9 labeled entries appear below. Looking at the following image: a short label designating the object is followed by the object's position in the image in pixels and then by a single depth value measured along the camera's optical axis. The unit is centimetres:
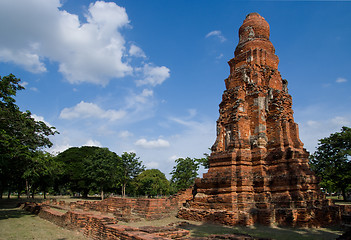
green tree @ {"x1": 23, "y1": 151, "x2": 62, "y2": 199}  1605
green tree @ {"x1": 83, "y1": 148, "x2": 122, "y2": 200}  3111
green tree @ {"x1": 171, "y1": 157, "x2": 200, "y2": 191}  3266
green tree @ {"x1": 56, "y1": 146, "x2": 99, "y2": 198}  3531
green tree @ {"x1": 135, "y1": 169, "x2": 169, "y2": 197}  4591
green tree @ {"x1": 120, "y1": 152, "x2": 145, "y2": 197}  3516
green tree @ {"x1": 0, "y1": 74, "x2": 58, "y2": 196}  1216
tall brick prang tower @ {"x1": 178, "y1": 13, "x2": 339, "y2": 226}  1055
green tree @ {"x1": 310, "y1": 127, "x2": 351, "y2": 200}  2495
